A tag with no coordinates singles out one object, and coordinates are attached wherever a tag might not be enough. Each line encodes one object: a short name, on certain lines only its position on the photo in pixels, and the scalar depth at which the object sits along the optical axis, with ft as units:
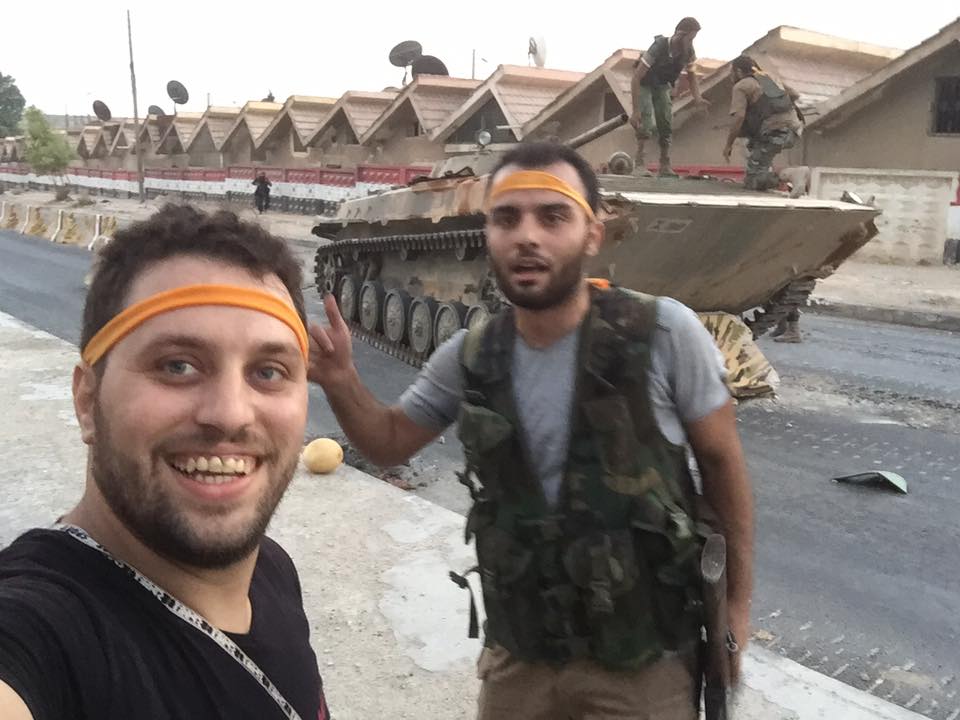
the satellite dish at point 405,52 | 110.11
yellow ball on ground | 17.37
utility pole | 107.68
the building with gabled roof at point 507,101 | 78.59
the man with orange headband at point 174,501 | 3.46
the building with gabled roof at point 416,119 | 92.00
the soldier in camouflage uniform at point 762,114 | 28.25
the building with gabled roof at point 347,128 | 102.83
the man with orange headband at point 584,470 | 6.35
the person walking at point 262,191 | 97.30
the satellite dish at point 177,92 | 134.51
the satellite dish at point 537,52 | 78.48
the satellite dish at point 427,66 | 111.34
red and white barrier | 85.76
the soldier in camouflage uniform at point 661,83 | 28.58
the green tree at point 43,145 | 137.69
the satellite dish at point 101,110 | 173.27
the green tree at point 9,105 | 251.19
